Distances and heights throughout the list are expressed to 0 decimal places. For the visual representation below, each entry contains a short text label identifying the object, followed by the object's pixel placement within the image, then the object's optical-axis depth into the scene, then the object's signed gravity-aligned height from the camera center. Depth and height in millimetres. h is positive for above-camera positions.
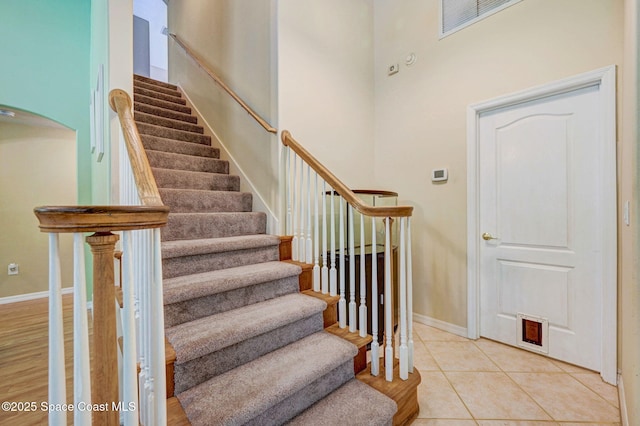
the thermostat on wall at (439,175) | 2584 +331
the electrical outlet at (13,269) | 3887 -773
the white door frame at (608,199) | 1820 +65
